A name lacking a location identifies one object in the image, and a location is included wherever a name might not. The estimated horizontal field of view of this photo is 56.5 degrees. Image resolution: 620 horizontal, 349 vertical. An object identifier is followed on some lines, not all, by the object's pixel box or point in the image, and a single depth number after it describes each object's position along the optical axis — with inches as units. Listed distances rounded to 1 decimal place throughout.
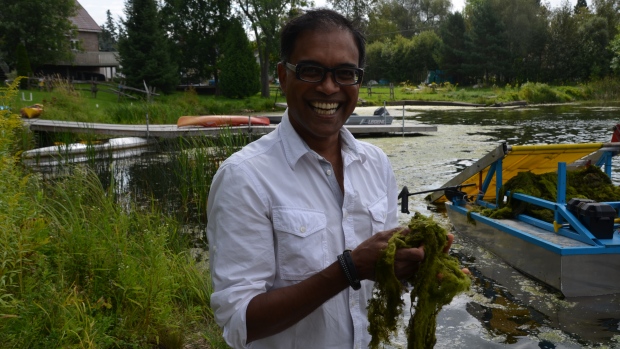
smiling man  62.7
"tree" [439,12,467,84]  2317.9
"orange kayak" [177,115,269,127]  719.1
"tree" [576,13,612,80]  1900.8
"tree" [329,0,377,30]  2635.3
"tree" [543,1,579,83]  1991.9
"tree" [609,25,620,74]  1584.4
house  1878.7
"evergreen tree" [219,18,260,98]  1627.7
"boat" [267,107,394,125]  835.4
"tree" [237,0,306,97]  1633.9
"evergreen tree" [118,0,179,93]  1461.6
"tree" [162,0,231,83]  1795.0
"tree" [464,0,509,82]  2116.1
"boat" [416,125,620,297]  231.6
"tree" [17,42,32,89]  1435.8
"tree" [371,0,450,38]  3417.8
